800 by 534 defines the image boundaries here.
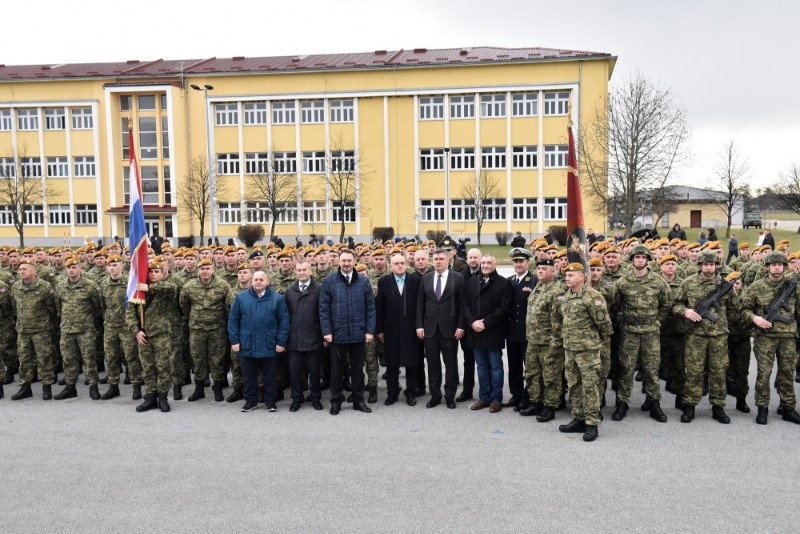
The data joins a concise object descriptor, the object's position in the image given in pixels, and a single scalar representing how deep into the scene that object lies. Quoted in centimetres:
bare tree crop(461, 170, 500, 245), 4275
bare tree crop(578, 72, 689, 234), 3072
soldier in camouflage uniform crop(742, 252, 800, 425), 709
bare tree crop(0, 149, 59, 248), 4348
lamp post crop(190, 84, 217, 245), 4446
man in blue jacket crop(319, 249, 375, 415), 793
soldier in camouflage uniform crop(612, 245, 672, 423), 725
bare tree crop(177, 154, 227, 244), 4250
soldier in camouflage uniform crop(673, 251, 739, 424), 718
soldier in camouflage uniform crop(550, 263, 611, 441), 666
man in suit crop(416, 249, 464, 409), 806
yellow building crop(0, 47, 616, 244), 4291
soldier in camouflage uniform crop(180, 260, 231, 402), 848
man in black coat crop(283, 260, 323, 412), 801
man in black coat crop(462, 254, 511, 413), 784
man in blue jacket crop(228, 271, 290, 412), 796
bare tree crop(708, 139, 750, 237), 4653
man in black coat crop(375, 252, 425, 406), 821
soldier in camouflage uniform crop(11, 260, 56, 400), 878
